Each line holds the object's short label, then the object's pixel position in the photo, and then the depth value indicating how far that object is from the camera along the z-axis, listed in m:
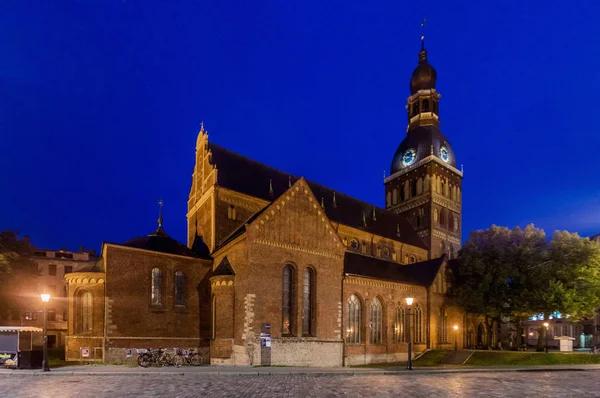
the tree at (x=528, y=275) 44.41
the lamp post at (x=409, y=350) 29.73
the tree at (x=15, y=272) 45.02
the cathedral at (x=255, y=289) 33.56
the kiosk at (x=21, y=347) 26.64
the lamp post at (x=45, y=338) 25.28
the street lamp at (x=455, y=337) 49.33
